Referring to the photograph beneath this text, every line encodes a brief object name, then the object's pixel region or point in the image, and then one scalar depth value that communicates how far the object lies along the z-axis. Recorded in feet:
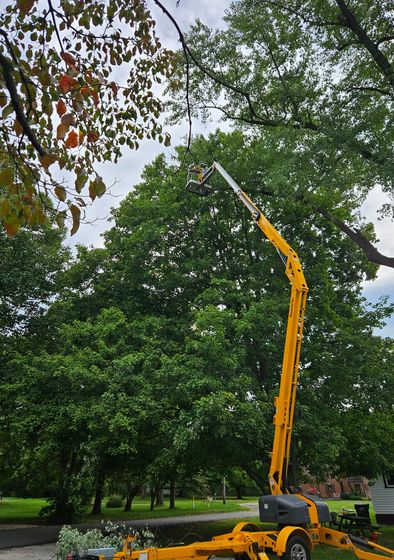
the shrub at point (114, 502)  127.13
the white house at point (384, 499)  65.98
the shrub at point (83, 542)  24.72
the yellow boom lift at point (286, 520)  22.16
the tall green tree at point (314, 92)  34.94
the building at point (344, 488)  207.56
